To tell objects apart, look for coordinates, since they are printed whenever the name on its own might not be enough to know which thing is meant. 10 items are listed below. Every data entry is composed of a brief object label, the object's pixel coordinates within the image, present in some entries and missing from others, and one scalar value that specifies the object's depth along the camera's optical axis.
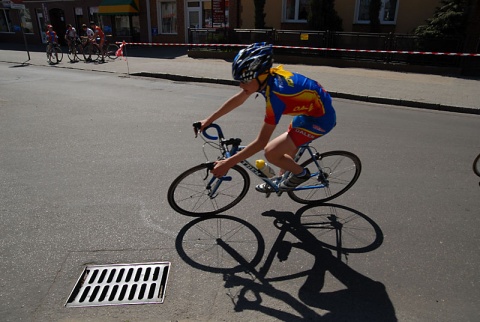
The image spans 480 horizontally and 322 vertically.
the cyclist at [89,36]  17.89
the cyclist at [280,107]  2.91
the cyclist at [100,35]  17.67
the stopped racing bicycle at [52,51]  17.02
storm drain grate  2.64
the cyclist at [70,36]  18.34
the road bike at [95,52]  18.04
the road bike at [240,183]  3.61
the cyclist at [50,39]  16.86
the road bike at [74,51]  17.91
